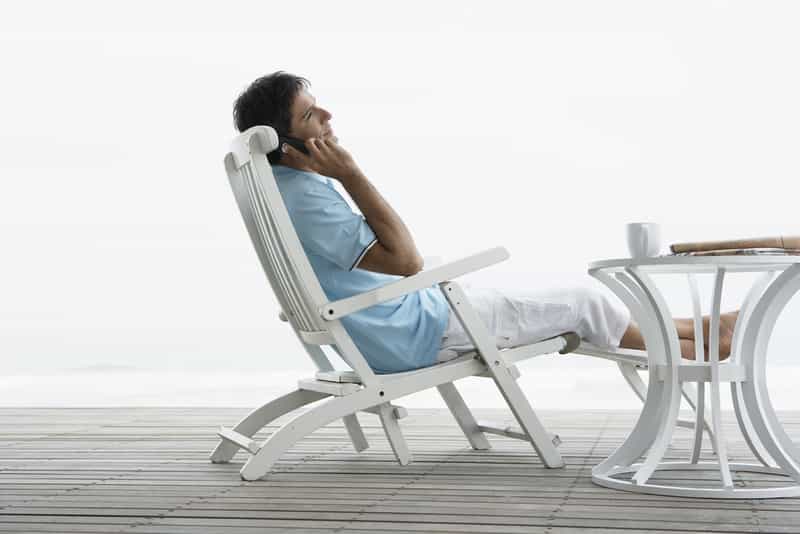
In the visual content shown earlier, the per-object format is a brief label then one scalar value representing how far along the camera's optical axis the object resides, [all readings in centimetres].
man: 559
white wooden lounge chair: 532
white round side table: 475
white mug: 487
